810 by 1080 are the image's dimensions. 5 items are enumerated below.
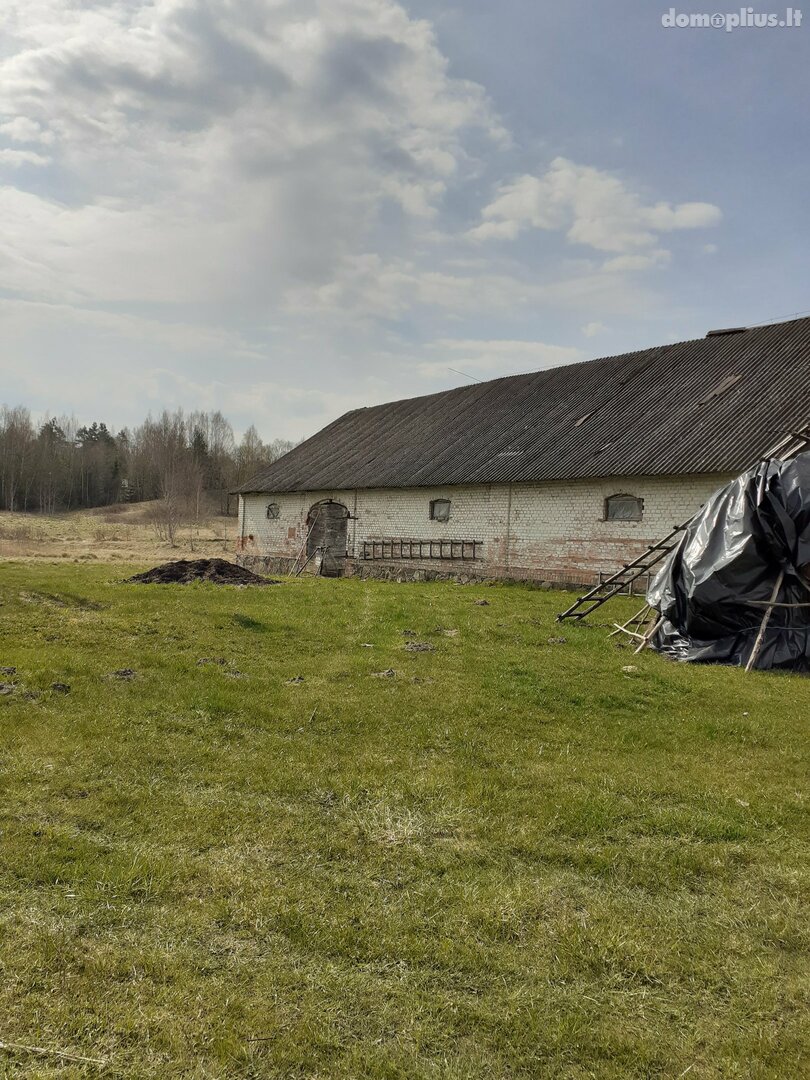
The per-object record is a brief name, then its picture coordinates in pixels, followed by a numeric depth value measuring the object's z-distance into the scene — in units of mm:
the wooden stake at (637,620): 10473
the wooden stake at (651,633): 9586
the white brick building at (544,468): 16047
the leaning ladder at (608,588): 11111
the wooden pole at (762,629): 8438
